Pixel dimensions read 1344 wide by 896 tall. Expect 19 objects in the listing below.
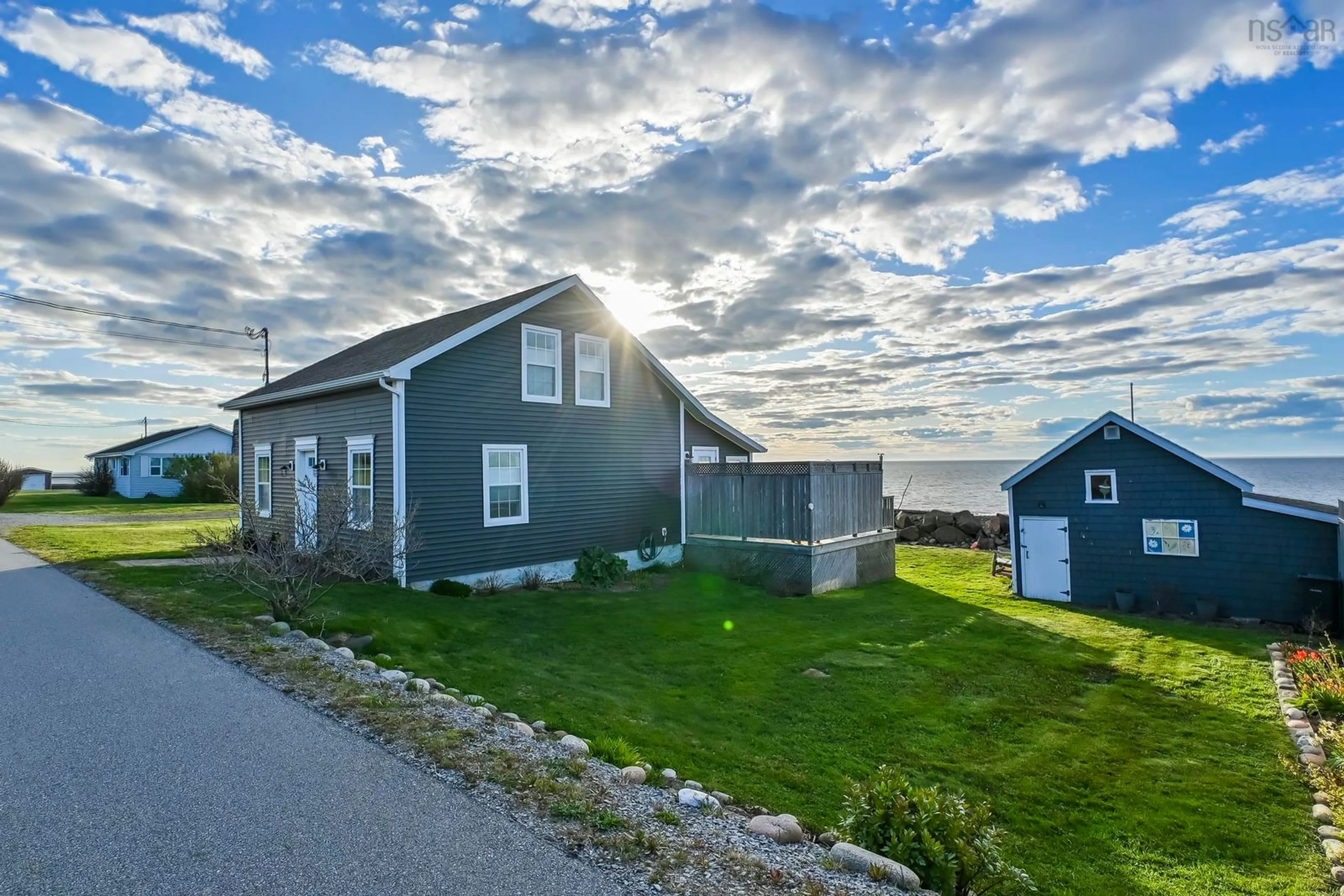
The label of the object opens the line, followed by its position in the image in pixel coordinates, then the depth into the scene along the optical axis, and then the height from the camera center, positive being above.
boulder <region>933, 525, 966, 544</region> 23.05 -2.68
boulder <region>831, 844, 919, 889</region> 3.45 -2.19
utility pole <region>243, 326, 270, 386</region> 30.42 +6.09
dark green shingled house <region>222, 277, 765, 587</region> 12.04 +0.70
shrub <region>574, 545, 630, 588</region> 14.19 -2.23
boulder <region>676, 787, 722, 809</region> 4.22 -2.17
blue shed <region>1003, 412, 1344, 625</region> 12.20 -1.60
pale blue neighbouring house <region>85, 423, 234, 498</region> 38.16 +1.26
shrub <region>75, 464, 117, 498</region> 39.62 -0.36
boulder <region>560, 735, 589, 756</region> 4.96 -2.17
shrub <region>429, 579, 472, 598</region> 11.84 -2.15
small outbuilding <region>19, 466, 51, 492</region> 51.97 -0.17
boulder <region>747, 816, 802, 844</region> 3.89 -2.21
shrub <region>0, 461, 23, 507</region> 30.84 +0.00
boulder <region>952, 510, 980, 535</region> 22.77 -2.21
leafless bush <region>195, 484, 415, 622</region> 8.22 -1.15
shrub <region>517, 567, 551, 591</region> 13.35 -2.28
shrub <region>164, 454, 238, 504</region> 31.84 +0.12
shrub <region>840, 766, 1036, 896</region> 3.64 -2.19
